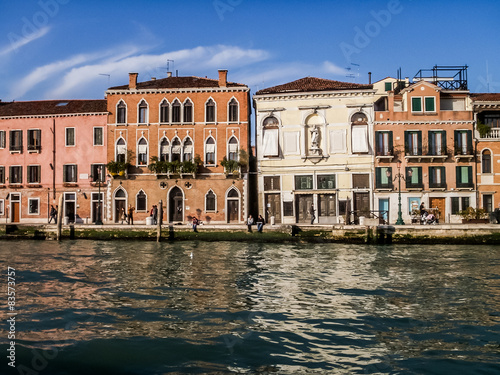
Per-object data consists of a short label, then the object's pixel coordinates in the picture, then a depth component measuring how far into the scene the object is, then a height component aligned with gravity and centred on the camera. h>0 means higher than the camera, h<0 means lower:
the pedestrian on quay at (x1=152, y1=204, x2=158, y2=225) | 30.45 -0.52
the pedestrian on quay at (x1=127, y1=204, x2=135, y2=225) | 30.45 -0.74
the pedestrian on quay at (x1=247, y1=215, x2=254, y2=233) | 24.97 -1.11
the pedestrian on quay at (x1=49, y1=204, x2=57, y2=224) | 30.12 -0.46
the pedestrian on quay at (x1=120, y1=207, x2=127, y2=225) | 31.53 -0.70
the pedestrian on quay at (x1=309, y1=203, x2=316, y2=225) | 30.32 -0.72
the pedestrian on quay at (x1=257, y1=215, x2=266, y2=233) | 24.82 -1.25
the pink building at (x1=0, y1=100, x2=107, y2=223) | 32.97 +3.04
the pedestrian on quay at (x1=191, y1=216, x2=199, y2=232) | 25.22 -1.15
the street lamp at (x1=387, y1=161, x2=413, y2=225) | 29.90 +1.60
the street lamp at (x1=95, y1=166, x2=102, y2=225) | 28.74 +0.06
